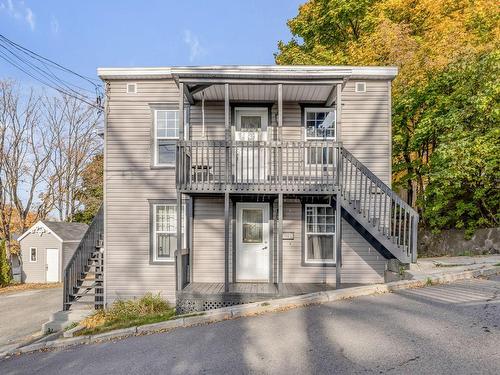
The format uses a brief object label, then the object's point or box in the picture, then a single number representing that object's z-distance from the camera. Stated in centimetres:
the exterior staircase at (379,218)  730
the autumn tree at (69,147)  2508
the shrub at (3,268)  1858
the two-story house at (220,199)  891
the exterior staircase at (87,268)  894
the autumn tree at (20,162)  2227
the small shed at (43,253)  2066
